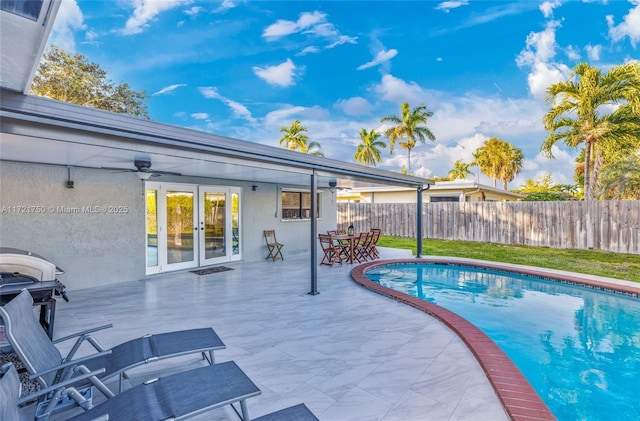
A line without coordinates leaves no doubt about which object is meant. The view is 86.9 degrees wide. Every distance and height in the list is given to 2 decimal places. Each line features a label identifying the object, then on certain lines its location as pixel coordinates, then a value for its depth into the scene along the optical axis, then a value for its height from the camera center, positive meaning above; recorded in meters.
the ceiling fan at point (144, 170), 5.79 +0.82
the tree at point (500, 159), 33.25 +5.06
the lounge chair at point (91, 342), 2.48 -1.21
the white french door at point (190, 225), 8.04 -0.38
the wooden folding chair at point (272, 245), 10.60 -1.09
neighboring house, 17.72 +0.95
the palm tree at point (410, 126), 26.92 +6.84
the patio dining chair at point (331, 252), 9.54 -1.19
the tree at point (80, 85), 18.98 +7.67
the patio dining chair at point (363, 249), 9.99 -1.15
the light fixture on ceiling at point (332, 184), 10.96 +0.89
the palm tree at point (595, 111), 13.08 +4.04
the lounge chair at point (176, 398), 1.96 -1.20
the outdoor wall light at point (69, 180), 6.56 +0.61
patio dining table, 9.75 -0.92
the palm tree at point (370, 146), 30.53 +5.82
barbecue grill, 4.05 -0.86
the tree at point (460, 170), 37.53 +4.53
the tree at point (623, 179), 16.98 +1.53
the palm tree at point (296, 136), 30.30 +6.72
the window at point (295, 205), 11.68 +0.20
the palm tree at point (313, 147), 30.89 +5.81
